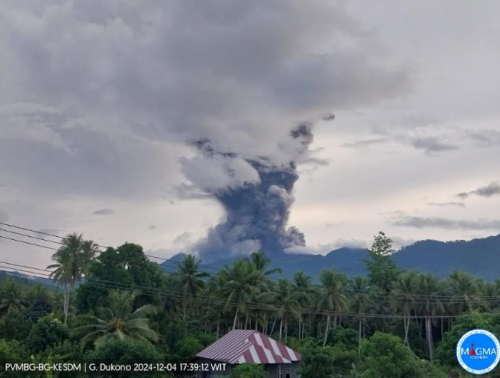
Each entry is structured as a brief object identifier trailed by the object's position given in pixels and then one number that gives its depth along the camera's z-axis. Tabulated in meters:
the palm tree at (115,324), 43.59
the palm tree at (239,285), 63.34
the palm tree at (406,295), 74.50
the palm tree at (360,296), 78.75
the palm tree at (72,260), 66.88
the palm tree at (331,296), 73.06
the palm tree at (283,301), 66.44
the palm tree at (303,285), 74.62
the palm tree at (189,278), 67.44
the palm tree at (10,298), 71.56
